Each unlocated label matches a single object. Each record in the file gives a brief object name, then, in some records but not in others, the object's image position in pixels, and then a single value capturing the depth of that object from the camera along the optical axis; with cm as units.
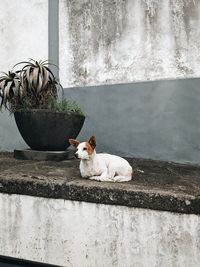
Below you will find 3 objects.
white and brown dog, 224
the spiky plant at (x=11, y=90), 326
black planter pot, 308
